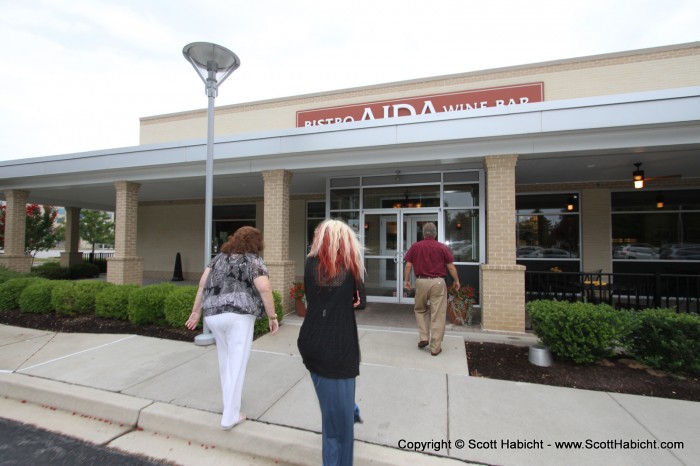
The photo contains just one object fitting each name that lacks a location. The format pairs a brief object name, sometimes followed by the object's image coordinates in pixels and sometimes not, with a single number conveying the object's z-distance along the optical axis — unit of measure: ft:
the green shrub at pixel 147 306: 21.24
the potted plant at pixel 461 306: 21.90
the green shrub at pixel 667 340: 13.48
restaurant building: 19.90
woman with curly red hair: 9.83
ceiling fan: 24.93
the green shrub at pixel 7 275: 27.48
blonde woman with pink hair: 7.25
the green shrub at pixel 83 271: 48.45
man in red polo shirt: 16.15
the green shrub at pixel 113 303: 22.39
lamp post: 18.21
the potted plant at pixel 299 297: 24.06
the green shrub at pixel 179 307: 20.20
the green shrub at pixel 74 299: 23.26
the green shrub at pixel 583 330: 14.15
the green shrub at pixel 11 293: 25.16
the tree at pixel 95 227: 85.61
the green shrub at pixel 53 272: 44.88
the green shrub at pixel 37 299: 24.05
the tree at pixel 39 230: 51.13
